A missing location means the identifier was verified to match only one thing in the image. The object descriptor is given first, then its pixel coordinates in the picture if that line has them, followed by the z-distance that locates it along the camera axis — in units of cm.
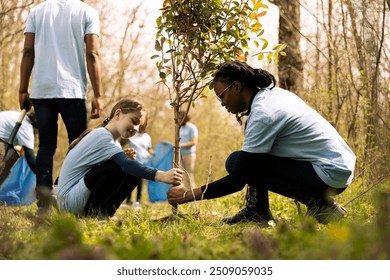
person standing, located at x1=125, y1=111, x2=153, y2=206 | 904
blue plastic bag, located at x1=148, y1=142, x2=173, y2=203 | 947
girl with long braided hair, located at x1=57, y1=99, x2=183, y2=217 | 404
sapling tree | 401
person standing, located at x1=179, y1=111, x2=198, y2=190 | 981
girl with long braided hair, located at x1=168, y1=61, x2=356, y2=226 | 355
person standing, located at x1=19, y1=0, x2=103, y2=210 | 455
